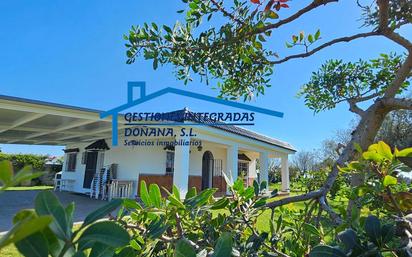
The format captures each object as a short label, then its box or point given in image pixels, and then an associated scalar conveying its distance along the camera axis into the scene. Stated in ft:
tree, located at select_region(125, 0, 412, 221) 5.89
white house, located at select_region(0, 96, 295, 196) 27.81
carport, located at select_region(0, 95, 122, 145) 23.80
